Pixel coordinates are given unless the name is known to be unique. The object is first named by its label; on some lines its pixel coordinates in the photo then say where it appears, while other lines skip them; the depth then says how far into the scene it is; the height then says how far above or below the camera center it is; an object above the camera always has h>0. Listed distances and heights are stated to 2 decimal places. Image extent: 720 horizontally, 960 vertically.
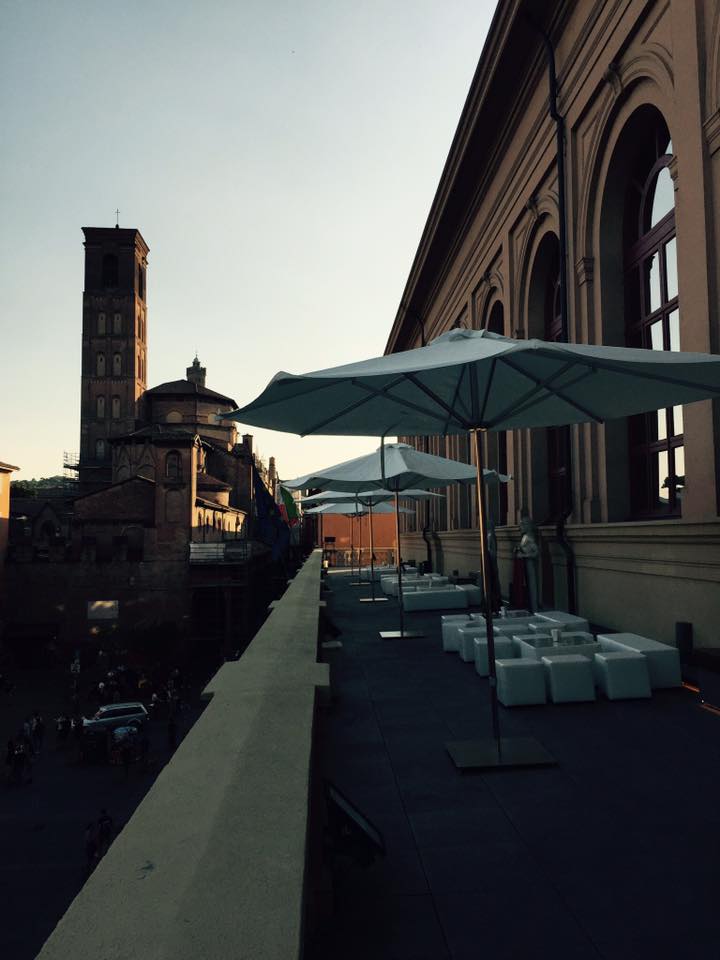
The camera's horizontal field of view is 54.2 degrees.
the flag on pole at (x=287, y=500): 27.80 +1.67
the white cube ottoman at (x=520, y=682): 6.22 -1.26
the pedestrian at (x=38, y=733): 23.48 -6.45
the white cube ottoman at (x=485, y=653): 7.38 -1.18
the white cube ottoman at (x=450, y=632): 9.27 -1.22
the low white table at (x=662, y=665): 6.64 -1.18
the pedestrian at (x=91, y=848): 14.45 -6.33
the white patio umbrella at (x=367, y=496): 16.94 +1.18
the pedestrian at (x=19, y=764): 19.91 -6.31
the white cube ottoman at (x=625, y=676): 6.33 -1.23
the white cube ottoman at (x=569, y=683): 6.30 -1.28
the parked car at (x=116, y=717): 23.44 -6.06
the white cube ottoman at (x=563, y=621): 8.22 -0.99
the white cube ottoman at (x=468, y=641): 8.46 -1.22
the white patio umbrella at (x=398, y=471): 11.03 +1.14
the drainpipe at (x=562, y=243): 11.28 +5.08
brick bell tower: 77.06 +23.04
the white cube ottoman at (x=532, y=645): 6.80 -1.05
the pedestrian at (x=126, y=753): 20.70 -6.29
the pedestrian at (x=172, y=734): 22.62 -6.26
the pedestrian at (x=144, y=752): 21.34 -6.42
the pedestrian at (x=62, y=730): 23.86 -6.41
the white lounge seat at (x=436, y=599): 14.19 -1.20
